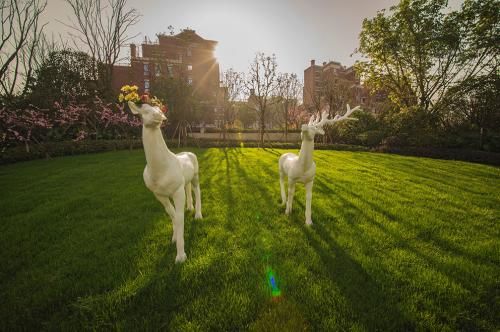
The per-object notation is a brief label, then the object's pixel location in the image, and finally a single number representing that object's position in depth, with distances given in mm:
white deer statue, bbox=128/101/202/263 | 2477
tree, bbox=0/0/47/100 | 15281
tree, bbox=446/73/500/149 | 16469
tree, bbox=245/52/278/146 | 19853
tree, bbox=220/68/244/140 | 24141
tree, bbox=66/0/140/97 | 19938
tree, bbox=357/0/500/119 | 16734
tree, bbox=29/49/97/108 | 15793
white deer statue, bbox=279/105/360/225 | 3654
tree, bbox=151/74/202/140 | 18484
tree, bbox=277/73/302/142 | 24439
